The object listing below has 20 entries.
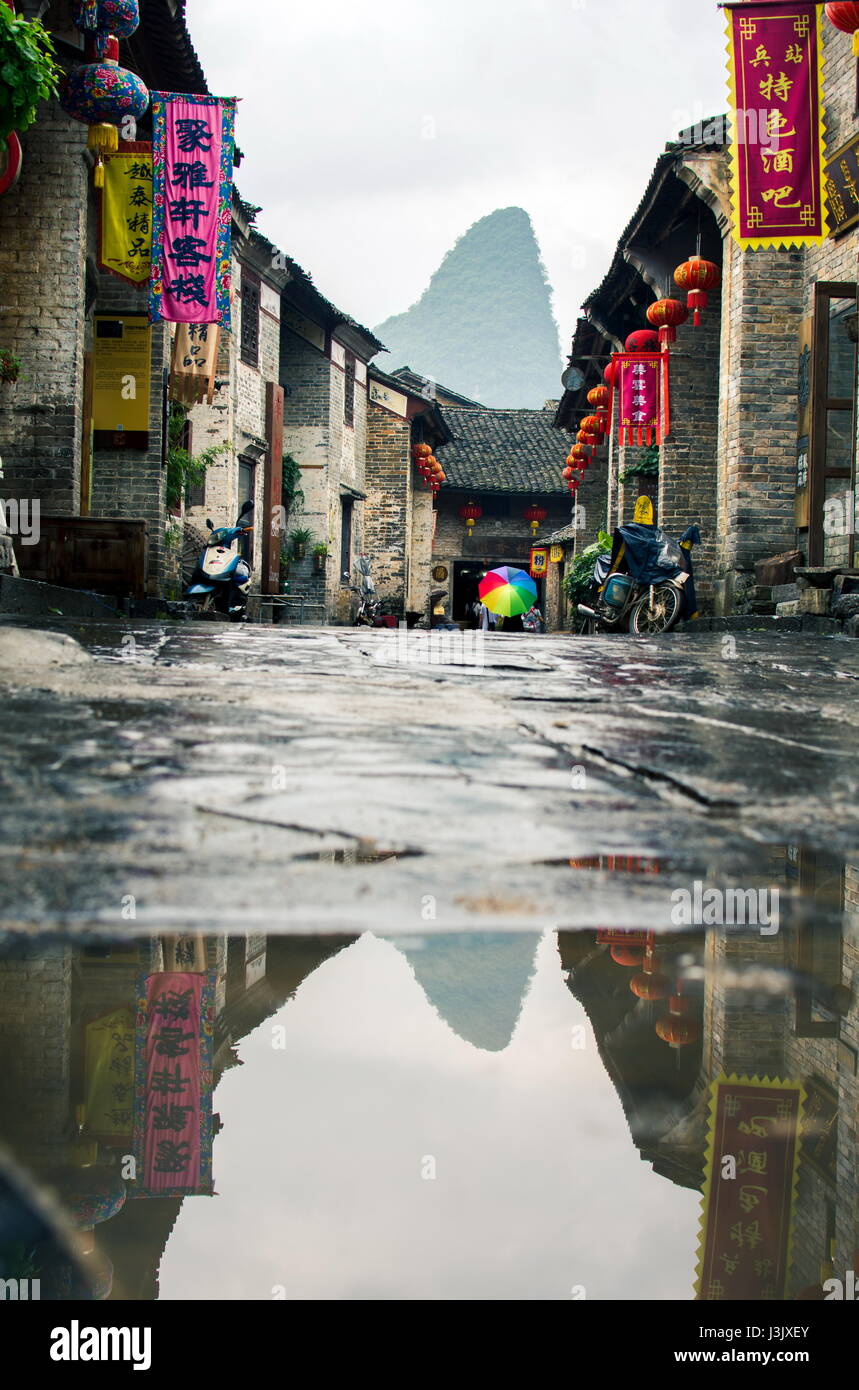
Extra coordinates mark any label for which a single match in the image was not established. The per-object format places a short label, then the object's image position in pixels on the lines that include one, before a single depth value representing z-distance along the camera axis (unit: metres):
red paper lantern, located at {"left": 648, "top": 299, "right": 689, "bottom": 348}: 14.11
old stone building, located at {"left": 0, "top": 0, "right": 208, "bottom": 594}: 10.66
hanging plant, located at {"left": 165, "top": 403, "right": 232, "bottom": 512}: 14.74
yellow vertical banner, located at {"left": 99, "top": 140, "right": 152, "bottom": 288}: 11.62
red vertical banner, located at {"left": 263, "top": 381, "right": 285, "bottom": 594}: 21.22
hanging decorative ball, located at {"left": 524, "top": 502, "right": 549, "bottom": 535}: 35.19
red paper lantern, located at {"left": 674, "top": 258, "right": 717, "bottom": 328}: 13.00
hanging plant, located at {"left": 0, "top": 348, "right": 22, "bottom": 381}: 9.34
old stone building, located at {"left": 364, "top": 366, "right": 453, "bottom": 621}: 28.56
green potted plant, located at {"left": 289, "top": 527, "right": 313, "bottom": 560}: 24.00
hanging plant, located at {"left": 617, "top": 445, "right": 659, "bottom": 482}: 17.33
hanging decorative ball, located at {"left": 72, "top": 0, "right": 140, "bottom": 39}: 9.59
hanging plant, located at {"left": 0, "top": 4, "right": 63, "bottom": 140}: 6.95
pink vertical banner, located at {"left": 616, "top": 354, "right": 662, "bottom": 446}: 15.48
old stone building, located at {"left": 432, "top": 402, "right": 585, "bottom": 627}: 34.59
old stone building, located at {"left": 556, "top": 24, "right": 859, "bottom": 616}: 10.27
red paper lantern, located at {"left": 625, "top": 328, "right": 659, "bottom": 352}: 15.41
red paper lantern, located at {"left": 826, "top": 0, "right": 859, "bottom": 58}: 8.30
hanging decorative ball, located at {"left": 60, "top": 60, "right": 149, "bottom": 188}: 9.54
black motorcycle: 11.86
